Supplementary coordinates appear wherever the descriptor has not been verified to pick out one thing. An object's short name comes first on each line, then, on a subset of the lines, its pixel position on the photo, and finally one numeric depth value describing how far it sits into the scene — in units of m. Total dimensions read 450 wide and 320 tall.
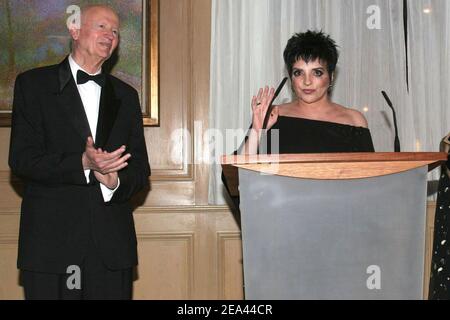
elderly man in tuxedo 2.76
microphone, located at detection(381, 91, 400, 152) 2.65
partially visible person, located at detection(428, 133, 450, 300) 2.99
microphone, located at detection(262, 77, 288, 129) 2.73
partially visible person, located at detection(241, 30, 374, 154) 3.19
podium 2.25
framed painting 4.25
